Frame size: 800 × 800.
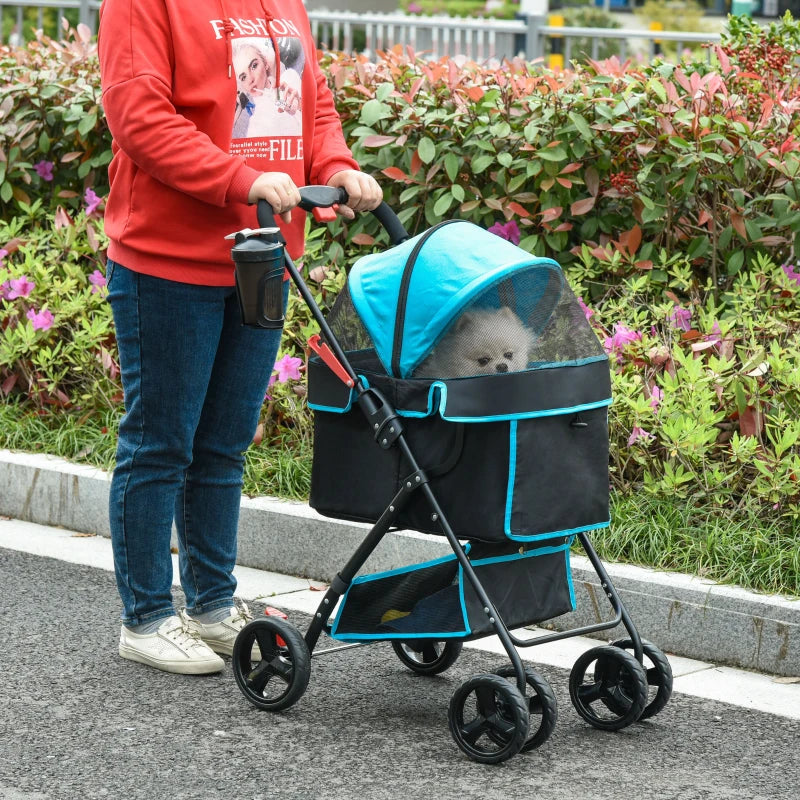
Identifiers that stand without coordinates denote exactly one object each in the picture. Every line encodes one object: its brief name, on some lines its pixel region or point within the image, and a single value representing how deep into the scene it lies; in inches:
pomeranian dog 248.0
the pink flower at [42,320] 468.8
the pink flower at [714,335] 402.0
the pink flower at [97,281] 487.5
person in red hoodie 263.6
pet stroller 245.7
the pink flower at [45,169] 562.2
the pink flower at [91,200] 525.3
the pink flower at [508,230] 470.9
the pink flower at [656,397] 368.7
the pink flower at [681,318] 424.4
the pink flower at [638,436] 358.8
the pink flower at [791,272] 435.6
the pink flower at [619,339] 398.7
